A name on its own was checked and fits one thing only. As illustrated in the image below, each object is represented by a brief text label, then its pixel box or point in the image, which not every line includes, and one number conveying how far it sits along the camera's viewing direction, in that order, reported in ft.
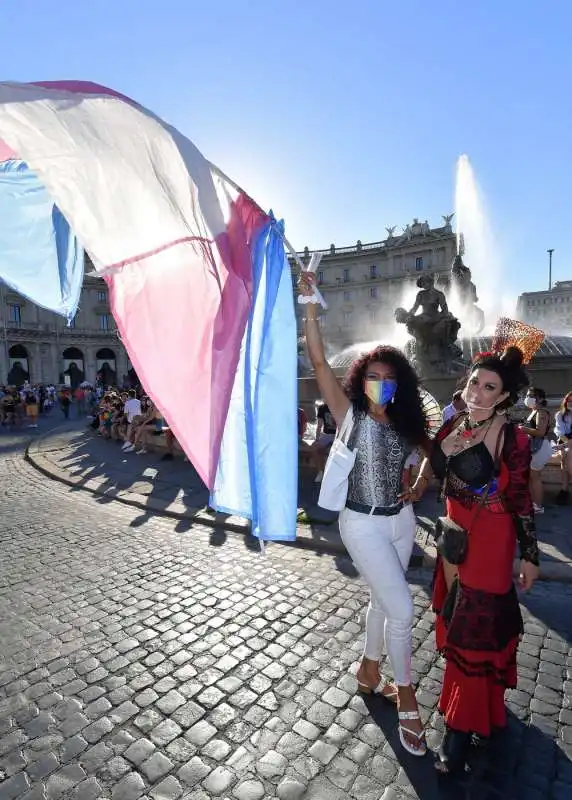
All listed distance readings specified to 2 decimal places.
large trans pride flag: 8.54
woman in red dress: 7.93
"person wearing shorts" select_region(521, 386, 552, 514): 18.77
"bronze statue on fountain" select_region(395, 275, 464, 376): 45.24
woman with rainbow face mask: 8.37
